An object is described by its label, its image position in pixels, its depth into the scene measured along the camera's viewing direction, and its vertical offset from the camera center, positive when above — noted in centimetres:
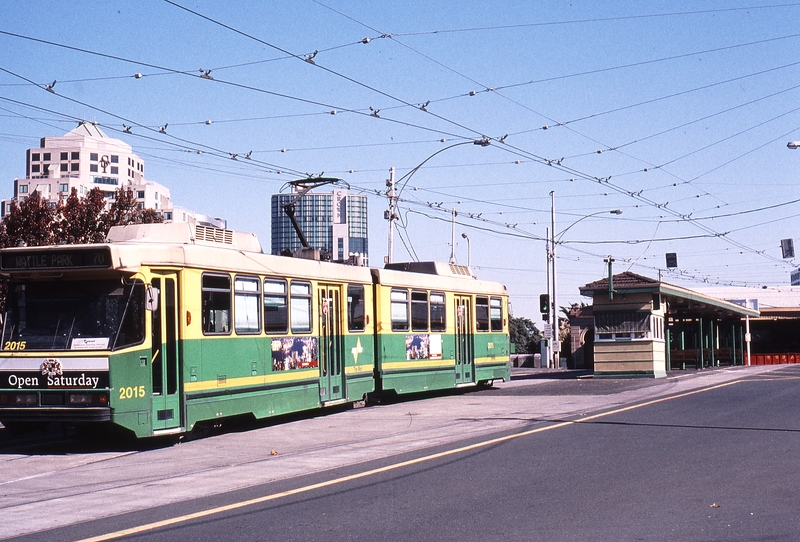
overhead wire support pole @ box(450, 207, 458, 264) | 5326 +490
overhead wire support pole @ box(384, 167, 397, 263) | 3547 +443
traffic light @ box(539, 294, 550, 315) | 3919 +107
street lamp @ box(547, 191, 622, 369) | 5146 +291
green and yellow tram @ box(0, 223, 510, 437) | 1405 +13
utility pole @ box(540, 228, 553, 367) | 5334 -96
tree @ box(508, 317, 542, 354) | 9450 -36
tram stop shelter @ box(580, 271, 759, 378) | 3450 +20
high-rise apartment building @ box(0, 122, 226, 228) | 14162 +2730
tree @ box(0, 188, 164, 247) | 2805 +357
